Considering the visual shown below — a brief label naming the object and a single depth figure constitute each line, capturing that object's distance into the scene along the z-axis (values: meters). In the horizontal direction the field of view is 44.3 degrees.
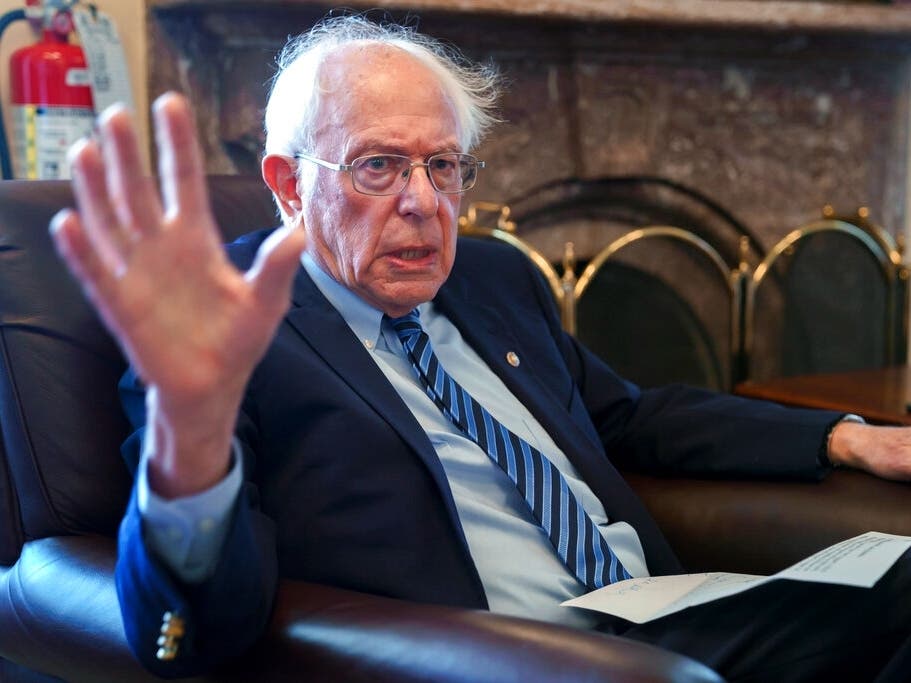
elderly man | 0.88
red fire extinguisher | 1.81
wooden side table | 1.90
